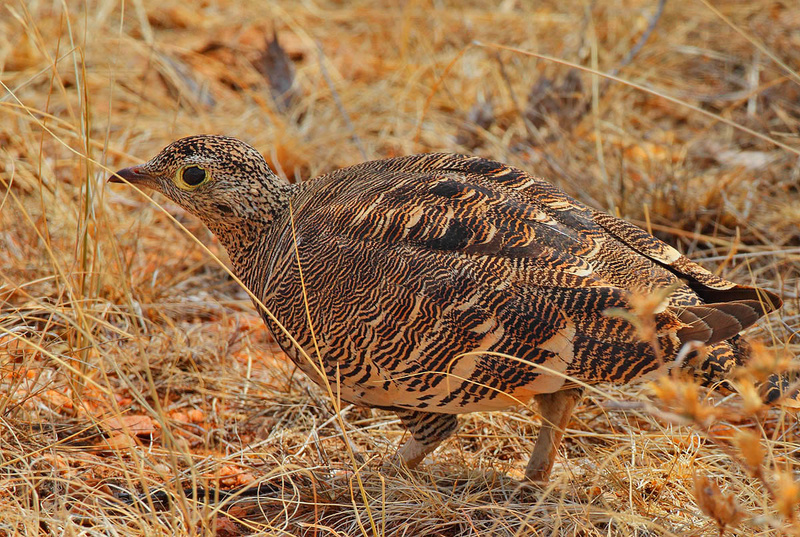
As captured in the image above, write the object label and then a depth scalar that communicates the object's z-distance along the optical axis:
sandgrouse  5.22
